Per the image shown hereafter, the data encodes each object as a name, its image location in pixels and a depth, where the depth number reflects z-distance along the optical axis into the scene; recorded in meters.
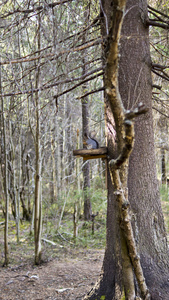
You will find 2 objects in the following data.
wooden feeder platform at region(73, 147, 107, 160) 3.07
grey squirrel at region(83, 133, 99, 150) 3.13
